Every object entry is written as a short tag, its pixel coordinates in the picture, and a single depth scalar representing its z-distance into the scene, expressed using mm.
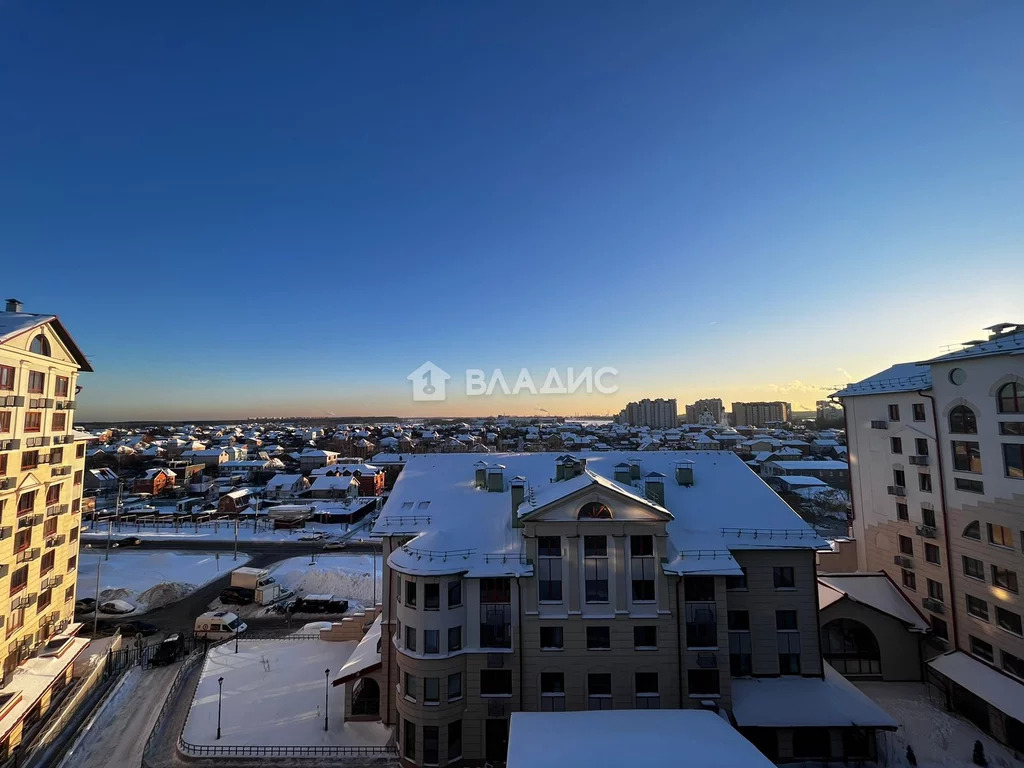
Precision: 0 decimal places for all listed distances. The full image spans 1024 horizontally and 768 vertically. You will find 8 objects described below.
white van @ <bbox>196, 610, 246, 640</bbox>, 33750
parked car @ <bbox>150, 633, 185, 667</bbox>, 30016
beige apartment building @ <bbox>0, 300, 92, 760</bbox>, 24078
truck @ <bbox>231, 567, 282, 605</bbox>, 40062
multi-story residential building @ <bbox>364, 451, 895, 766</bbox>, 20609
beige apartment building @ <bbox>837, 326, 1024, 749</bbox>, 22656
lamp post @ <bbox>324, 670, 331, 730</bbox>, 24572
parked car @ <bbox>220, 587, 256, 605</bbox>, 39938
